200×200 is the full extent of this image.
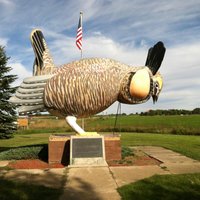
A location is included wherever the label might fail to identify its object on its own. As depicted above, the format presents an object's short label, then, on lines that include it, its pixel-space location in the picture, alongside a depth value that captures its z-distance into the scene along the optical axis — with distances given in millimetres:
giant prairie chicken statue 7284
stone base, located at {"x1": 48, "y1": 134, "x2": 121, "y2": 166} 7906
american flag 10879
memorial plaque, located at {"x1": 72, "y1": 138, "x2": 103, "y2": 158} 7382
